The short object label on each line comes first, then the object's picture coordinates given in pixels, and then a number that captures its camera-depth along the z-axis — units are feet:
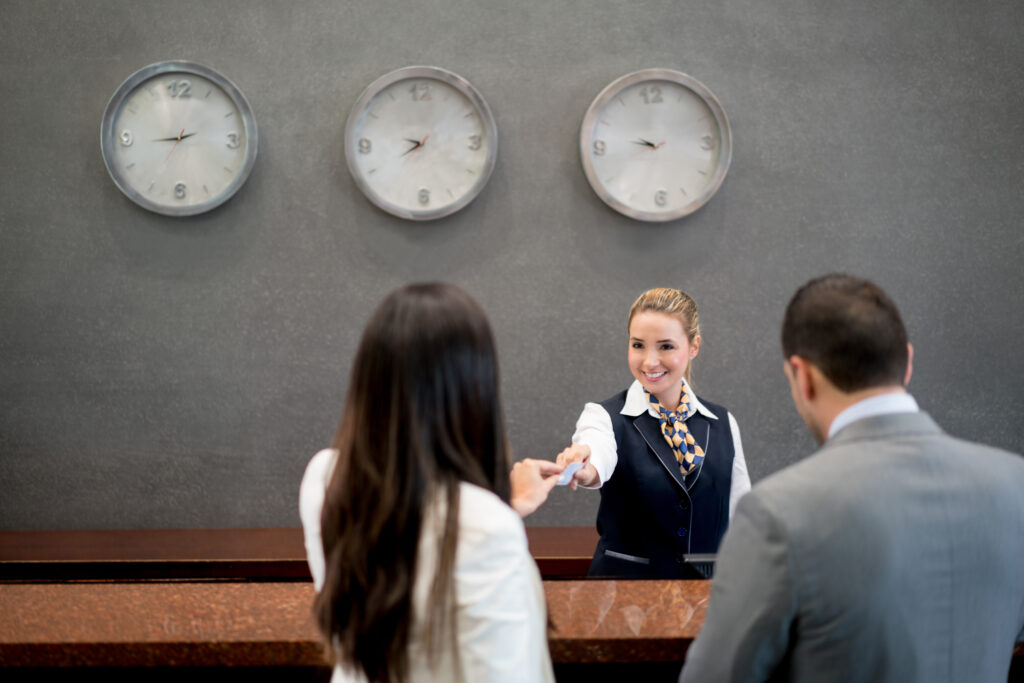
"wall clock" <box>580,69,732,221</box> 10.00
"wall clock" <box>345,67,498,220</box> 9.93
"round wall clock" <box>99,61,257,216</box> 9.94
